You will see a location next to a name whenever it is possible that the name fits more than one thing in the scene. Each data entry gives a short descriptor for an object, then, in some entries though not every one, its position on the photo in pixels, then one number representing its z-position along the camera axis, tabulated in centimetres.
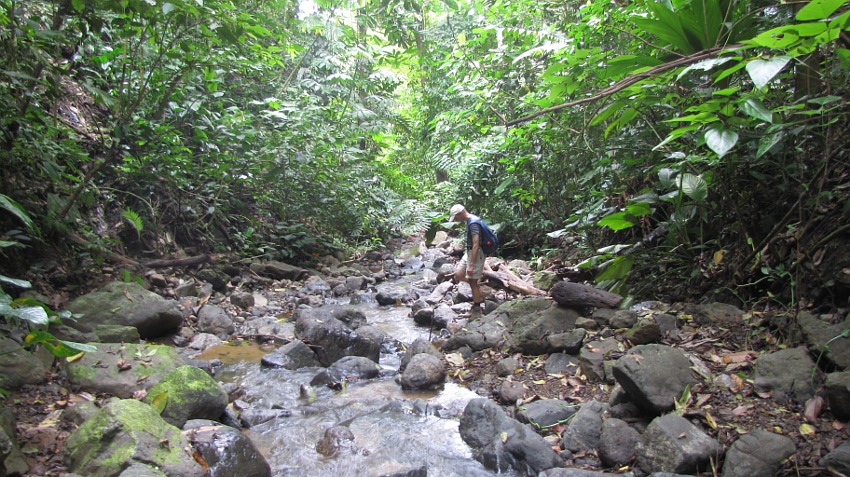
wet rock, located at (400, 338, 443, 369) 505
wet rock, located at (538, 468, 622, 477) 274
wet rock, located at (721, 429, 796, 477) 239
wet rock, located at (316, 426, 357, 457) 347
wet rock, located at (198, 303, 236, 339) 588
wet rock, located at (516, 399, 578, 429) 351
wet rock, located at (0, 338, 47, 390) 310
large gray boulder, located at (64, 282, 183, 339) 467
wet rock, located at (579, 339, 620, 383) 388
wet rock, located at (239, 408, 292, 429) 381
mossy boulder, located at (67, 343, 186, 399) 351
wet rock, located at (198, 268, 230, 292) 729
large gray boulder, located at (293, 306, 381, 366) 533
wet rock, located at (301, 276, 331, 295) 835
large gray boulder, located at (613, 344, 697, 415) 307
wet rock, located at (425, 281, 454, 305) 772
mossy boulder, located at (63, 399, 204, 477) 255
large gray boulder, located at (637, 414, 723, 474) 258
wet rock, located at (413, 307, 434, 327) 663
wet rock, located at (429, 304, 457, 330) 643
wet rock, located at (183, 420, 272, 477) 292
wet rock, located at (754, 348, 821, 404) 281
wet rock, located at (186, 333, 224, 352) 539
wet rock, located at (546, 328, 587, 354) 436
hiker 684
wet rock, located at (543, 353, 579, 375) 421
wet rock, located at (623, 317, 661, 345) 387
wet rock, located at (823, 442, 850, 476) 221
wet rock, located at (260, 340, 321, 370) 503
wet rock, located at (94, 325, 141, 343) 442
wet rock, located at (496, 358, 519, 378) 449
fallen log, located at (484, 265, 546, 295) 691
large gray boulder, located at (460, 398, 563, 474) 310
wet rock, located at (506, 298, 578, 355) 466
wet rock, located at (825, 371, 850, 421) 246
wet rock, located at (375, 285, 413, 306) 798
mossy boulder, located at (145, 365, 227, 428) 331
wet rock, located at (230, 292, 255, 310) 698
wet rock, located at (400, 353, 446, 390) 452
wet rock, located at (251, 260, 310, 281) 862
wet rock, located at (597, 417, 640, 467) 290
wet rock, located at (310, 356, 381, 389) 468
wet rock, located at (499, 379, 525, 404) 399
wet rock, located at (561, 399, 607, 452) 316
